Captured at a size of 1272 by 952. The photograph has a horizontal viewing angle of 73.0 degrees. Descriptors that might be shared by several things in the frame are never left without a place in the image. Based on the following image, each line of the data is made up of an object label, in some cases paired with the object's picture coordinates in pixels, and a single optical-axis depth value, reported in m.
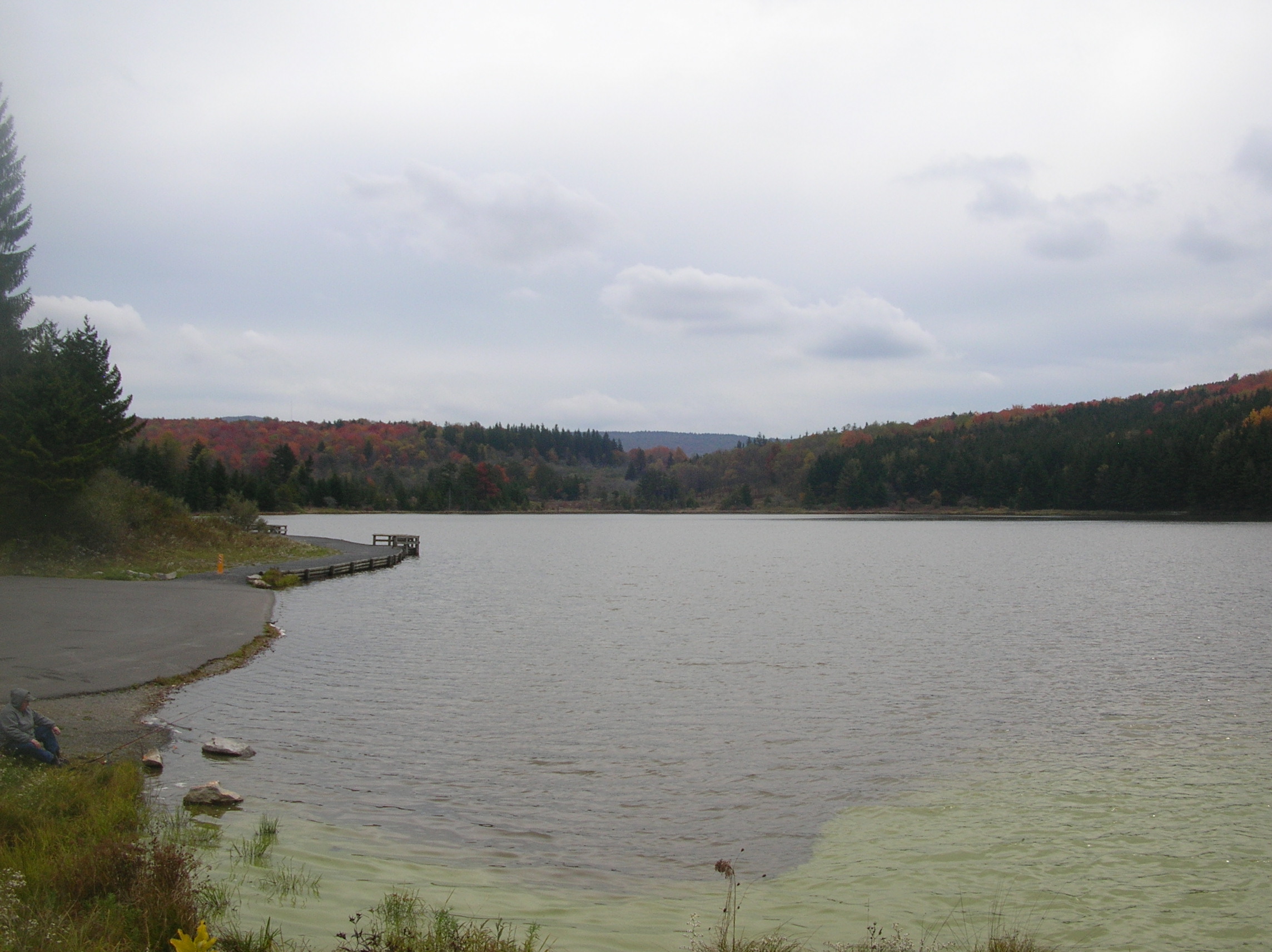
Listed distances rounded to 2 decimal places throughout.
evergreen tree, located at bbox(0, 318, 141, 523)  36.72
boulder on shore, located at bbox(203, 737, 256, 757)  14.32
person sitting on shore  11.63
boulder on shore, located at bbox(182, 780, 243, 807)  11.52
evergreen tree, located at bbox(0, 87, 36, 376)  50.31
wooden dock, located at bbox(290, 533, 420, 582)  47.31
